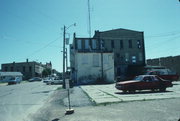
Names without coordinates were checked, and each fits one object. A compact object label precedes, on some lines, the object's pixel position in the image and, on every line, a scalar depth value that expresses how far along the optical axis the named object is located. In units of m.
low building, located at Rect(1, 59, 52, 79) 91.46
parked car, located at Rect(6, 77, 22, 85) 52.91
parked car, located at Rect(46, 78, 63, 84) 44.06
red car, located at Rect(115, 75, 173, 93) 16.84
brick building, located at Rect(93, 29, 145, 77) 46.09
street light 9.21
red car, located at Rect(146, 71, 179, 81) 25.26
